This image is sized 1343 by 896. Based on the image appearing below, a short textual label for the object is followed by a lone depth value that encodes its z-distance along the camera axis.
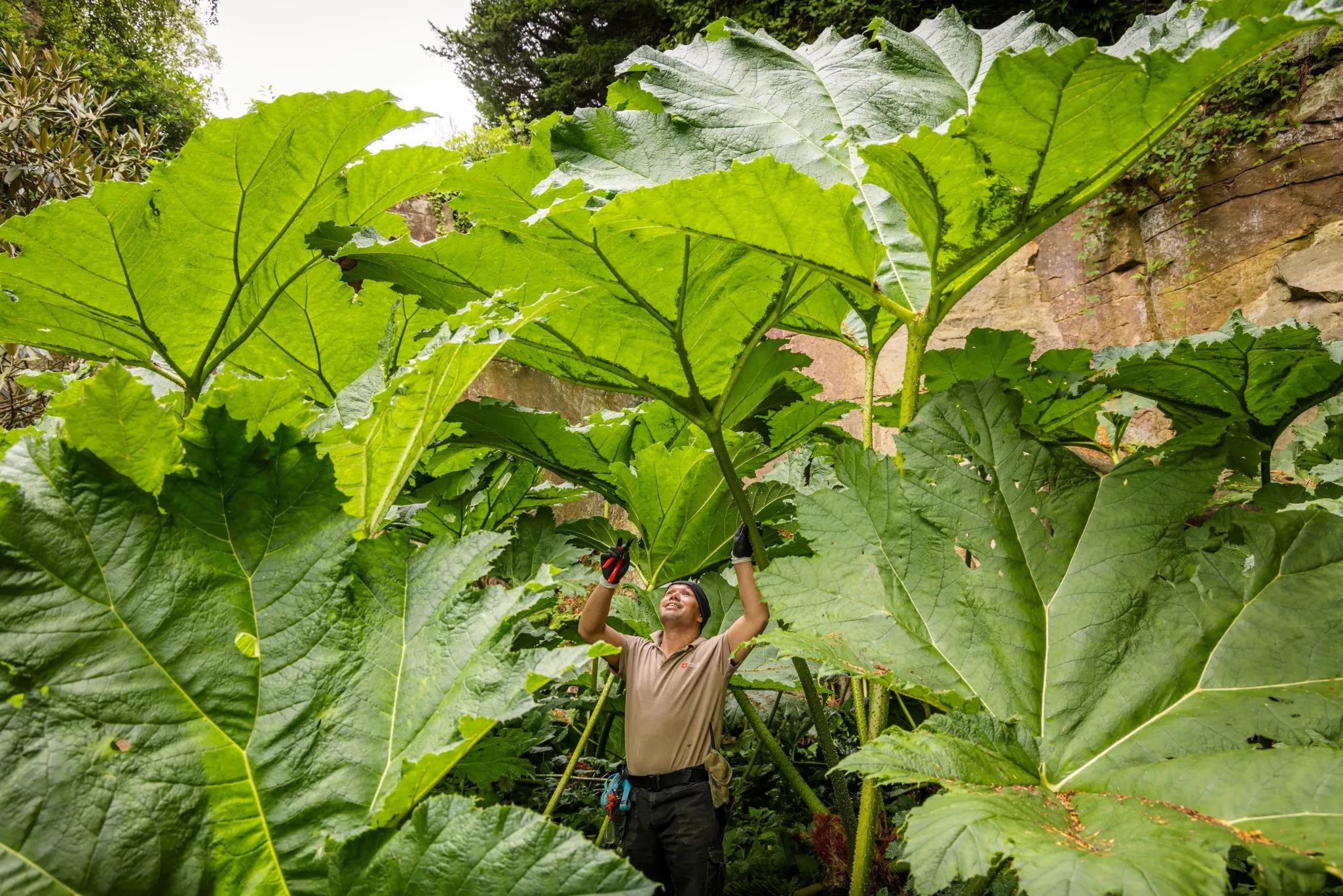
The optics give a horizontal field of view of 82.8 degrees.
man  1.84
